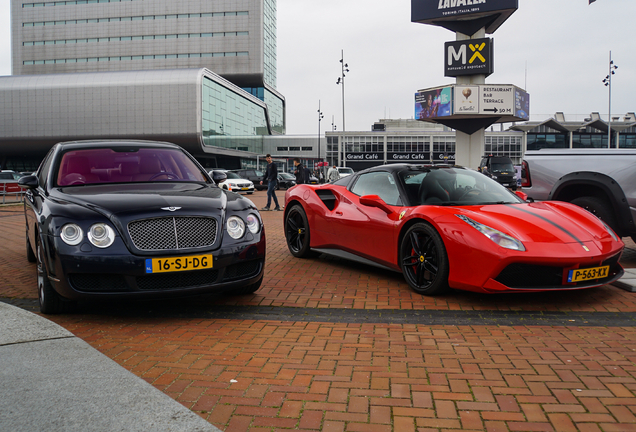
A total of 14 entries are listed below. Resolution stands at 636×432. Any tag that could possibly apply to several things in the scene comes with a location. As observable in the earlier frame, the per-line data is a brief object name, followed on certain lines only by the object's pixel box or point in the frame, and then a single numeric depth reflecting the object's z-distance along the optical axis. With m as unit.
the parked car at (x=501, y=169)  28.45
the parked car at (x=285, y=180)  38.55
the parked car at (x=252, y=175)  38.38
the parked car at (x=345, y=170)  39.62
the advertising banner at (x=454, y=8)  35.72
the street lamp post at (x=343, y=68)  50.25
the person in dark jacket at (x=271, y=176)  16.97
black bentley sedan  3.95
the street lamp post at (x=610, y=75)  50.09
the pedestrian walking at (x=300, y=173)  18.19
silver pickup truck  6.51
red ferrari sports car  4.34
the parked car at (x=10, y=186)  23.12
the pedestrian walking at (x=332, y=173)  22.48
